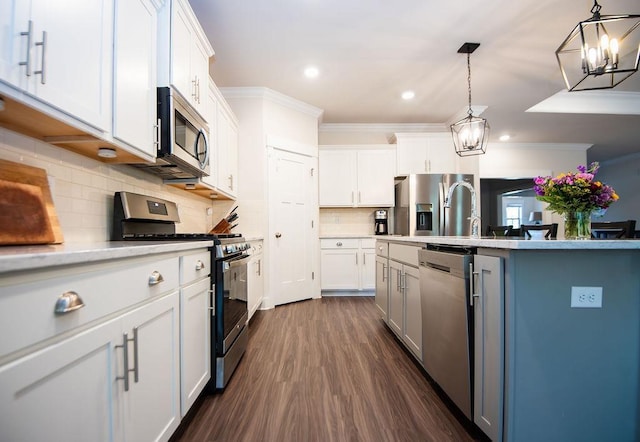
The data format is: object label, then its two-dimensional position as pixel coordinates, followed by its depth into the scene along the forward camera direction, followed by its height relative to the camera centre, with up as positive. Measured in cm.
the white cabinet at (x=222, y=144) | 270 +82
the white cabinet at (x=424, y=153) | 465 +111
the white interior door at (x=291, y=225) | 380 +0
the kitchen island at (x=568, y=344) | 115 -46
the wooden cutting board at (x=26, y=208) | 107 +6
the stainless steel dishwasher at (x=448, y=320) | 139 -49
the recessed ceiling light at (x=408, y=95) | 390 +170
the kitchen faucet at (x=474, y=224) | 209 +1
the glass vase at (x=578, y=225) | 146 +0
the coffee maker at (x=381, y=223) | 475 +3
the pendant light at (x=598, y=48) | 160 +99
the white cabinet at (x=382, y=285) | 280 -59
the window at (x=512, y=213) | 885 +35
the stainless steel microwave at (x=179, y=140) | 174 +54
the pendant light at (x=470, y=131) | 286 +90
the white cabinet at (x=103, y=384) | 61 -42
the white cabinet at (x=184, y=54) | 175 +111
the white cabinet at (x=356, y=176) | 465 +75
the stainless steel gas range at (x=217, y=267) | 175 -26
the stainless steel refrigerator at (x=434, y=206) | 429 +27
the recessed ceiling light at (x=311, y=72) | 332 +171
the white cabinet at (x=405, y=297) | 204 -55
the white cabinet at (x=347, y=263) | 445 -57
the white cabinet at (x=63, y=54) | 88 +57
